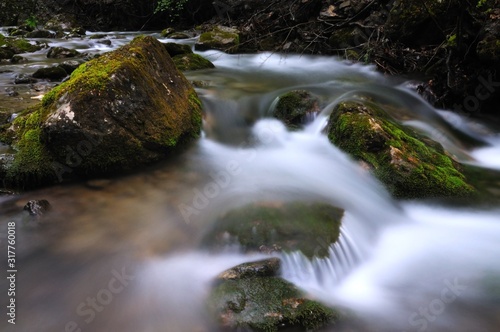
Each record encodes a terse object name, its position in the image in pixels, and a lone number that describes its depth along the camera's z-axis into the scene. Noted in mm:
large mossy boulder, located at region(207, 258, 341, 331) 2264
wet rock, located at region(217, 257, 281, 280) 2596
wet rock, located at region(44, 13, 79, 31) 17594
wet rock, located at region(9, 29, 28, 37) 15091
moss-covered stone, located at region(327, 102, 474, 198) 3820
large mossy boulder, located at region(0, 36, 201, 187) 3580
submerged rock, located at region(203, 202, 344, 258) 2930
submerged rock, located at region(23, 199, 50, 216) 3160
